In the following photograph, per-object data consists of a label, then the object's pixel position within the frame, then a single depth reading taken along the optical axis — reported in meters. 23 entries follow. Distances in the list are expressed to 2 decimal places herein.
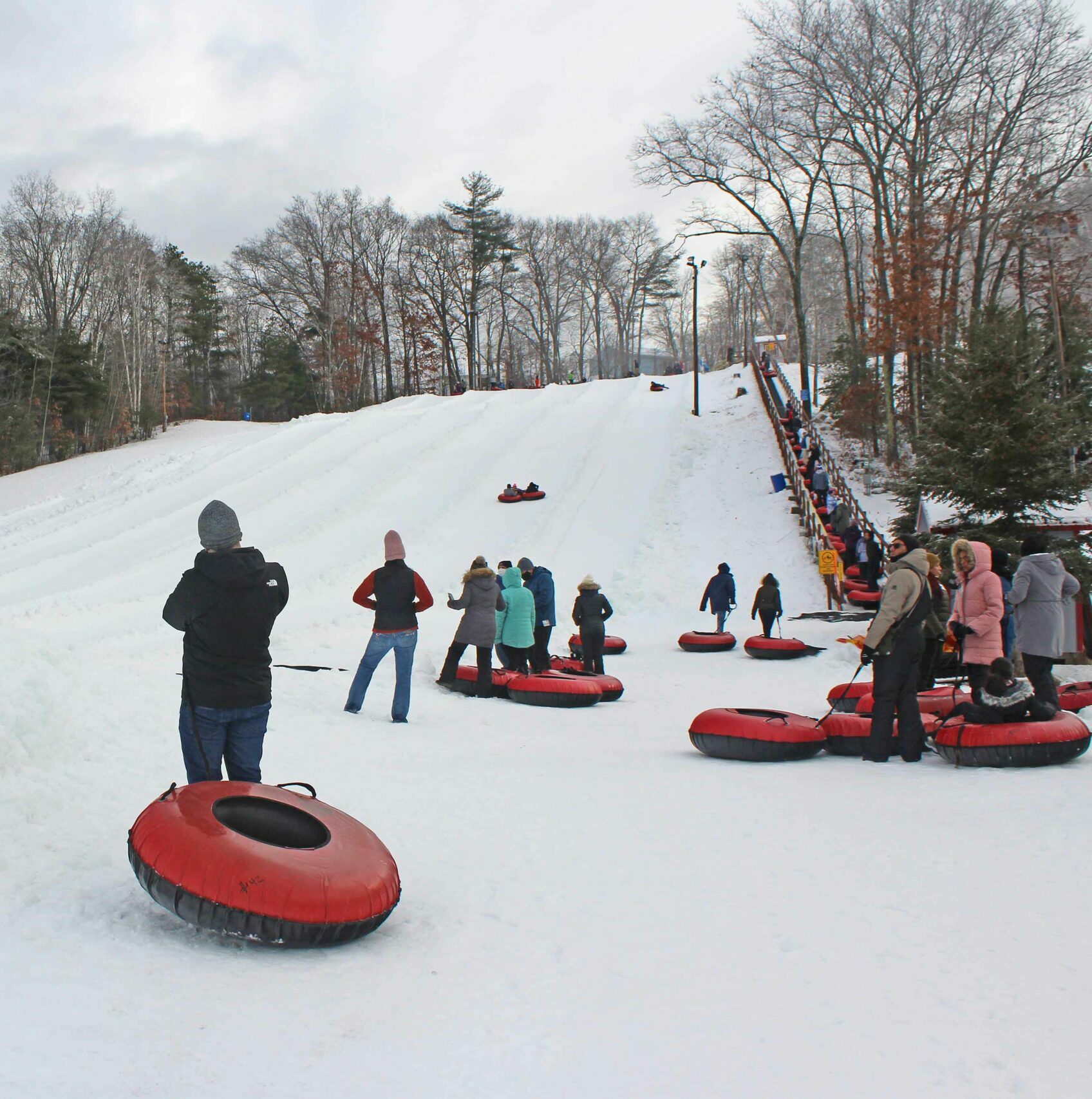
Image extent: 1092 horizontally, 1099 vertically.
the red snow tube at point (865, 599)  17.27
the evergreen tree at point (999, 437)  14.31
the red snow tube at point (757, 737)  7.69
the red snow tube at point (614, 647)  14.89
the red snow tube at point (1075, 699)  8.90
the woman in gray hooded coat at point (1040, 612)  7.73
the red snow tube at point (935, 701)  8.38
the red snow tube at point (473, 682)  10.62
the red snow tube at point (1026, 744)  6.87
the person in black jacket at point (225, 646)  4.59
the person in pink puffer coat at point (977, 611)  7.95
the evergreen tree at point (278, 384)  57.19
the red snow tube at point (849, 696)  9.08
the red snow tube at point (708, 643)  14.84
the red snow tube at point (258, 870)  3.68
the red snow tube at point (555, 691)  10.35
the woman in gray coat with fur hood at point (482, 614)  10.31
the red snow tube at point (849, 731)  7.74
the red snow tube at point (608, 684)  10.63
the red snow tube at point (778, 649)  13.90
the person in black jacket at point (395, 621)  8.72
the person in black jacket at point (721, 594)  16.38
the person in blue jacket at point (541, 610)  12.15
